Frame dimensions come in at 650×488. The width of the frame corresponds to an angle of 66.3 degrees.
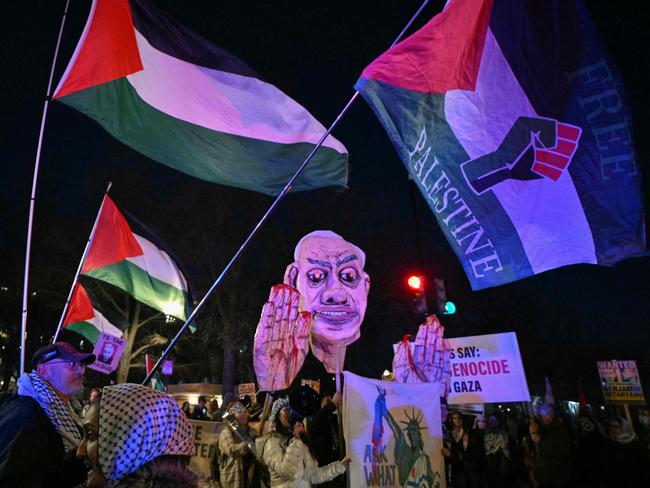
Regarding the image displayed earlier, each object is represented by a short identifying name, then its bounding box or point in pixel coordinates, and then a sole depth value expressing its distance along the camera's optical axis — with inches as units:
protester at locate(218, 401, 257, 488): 266.2
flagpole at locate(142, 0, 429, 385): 200.3
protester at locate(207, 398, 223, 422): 401.8
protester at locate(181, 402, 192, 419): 564.7
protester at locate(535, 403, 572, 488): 245.0
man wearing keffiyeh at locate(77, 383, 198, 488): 74.0
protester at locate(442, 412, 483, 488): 365.1
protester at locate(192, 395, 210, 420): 546.9
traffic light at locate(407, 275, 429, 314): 451.2
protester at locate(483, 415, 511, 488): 380.8
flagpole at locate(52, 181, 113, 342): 208.0
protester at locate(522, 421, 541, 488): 350.3
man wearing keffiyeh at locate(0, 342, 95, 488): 84.0
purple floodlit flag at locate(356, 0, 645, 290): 218.1
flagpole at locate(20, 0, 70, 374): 185.6
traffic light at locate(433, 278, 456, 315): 448.1
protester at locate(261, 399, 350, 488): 203.8
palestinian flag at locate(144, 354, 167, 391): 704.4
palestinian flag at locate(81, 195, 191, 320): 352.8
